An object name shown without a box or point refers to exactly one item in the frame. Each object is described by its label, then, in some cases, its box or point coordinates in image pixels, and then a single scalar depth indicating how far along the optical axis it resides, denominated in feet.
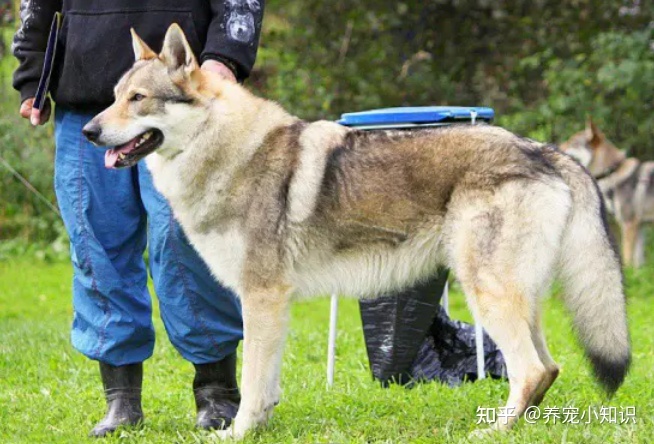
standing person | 25.66
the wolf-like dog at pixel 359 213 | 23.77
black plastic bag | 31.17
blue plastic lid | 29.35
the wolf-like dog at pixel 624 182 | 67.62
